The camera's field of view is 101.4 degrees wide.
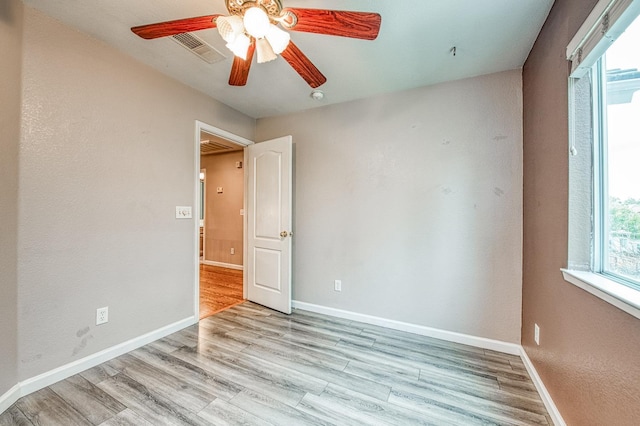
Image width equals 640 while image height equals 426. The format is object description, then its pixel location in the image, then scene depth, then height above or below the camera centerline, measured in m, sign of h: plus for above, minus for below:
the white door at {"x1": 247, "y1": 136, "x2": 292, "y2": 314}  3.01 -0.12
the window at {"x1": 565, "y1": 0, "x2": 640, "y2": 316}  1.02 +0.30
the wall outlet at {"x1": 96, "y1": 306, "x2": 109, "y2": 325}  1.99 -0.79
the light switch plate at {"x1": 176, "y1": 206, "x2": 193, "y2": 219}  2.55 +0.01
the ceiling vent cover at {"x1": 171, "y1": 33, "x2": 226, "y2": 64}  1.87 +1.26
